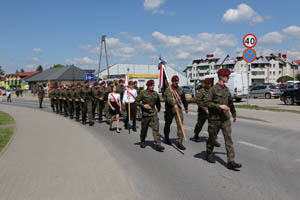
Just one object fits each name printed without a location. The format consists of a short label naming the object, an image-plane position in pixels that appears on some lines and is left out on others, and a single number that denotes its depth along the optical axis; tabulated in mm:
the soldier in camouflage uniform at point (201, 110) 8047
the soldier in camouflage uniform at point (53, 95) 18106
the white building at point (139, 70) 79631
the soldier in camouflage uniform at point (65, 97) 15078
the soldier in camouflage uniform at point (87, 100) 12141
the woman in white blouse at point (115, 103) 10438
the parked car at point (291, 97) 21281
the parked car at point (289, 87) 33994
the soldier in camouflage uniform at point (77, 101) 13242
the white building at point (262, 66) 96125
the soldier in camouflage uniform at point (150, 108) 7223
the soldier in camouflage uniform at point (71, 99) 14008
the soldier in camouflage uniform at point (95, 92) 12456
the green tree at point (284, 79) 87925
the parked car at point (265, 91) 31672
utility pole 36966
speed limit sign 15094
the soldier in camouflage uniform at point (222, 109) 5355
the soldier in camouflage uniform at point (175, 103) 7242
